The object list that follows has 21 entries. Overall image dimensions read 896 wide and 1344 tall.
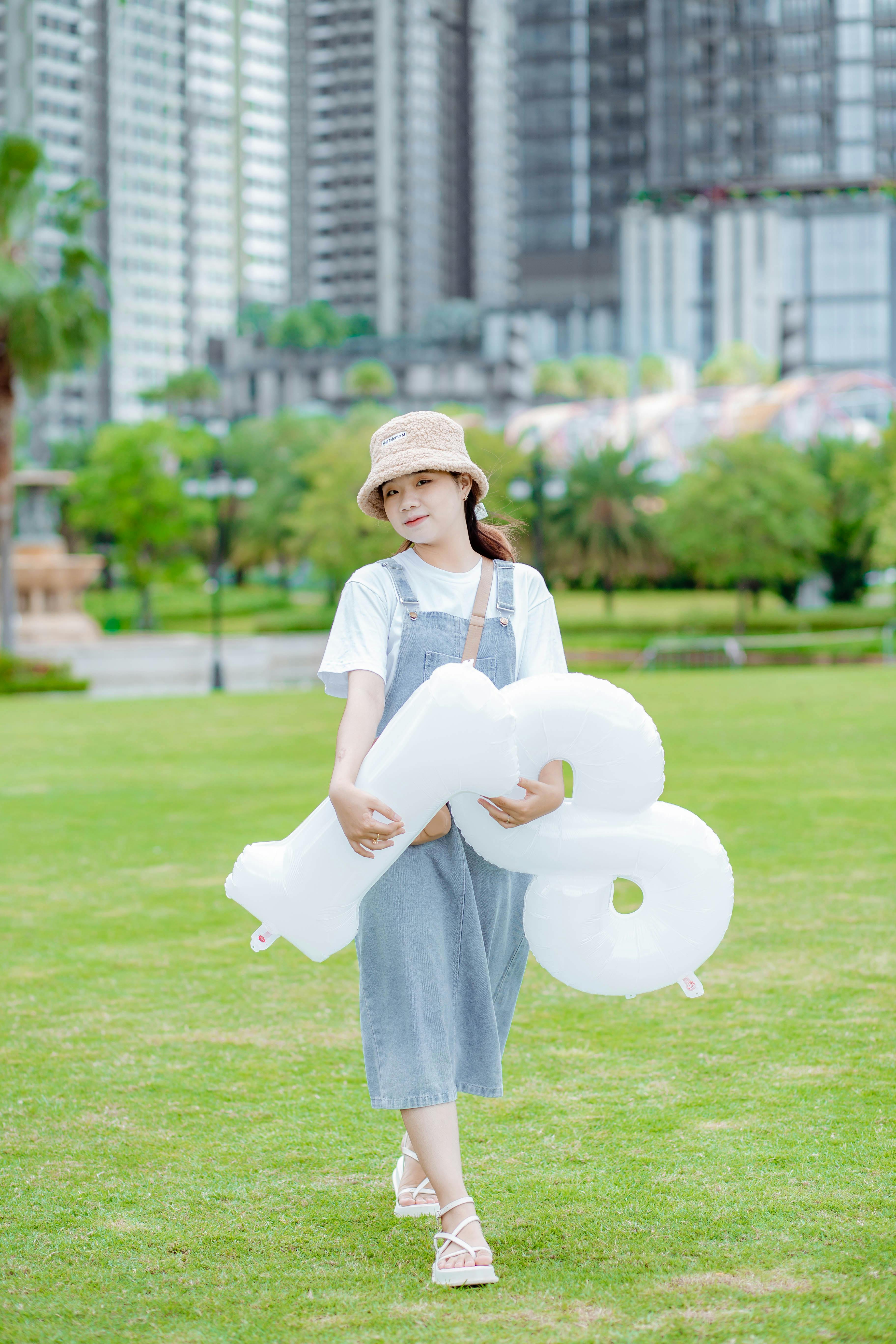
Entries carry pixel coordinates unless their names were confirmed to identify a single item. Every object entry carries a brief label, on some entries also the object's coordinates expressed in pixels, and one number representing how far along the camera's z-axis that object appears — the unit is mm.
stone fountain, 40094
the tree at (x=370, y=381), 119188
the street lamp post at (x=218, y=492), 28016
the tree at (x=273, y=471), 59062
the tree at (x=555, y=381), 125875
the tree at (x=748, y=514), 42438
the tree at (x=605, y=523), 52500
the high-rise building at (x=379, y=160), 171125
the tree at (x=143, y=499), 53656
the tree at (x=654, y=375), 124562
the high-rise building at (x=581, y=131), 161375
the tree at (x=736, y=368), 119188
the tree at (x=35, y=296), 26609
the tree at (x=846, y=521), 45906
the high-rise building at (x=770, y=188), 129375
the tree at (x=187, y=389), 119188
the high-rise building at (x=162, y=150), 143625
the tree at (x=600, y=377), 124438
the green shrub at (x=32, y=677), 24953
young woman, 3232
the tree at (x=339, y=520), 46812
